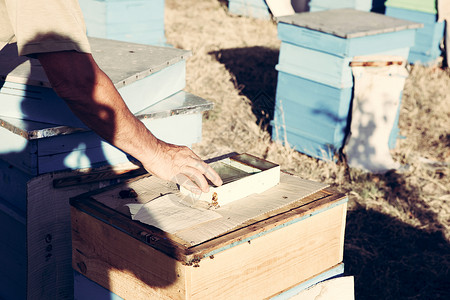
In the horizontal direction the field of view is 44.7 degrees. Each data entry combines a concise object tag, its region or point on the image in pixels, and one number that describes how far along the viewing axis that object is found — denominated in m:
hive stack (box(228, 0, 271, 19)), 8.73
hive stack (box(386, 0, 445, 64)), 6.80
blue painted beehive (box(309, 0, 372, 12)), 7.18
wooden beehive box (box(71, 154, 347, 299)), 1.65
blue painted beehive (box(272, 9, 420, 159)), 4.05
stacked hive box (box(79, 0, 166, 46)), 5.02
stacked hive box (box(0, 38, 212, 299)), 2.11
